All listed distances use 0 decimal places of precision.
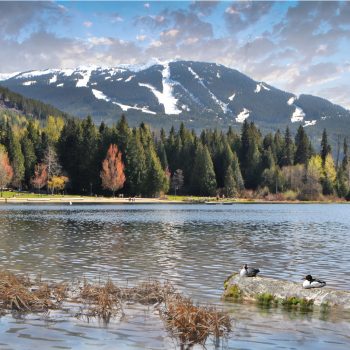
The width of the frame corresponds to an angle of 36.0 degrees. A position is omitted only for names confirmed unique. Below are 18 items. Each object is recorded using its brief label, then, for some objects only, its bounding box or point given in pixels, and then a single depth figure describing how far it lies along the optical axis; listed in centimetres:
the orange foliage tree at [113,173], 15050
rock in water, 2109
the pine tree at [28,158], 16738
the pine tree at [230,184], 17762
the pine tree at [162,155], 18044
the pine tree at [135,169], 15625
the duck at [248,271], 2265
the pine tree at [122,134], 16238
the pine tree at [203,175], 17462
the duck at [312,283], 2116
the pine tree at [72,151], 16325
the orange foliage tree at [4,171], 14850
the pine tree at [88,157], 15950
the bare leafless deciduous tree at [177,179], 17625
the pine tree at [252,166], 19088
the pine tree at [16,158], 16088
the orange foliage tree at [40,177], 15675
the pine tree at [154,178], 15725
